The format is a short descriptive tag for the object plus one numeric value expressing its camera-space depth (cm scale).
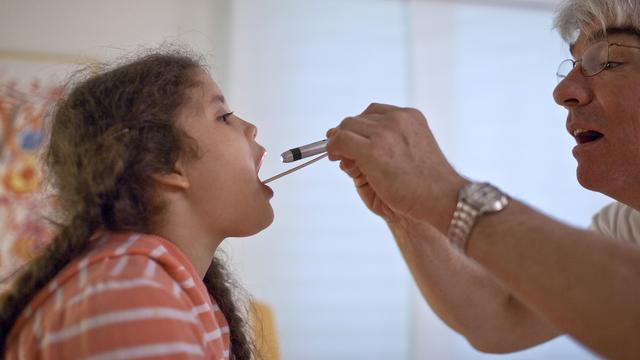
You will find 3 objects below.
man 59
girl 59
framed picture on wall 201
